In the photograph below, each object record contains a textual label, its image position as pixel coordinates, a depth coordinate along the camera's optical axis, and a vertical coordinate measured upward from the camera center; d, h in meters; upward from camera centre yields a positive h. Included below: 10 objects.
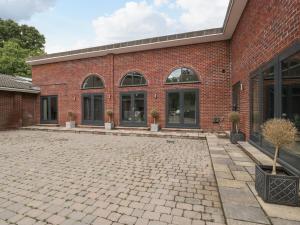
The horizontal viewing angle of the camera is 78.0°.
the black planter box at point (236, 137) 6.14 -0.80
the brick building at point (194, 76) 3.50 +1.47
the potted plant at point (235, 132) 6.17 -0.67
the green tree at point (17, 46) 20.73 +9.11
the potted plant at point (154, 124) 9.20 -0.54
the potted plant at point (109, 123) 10.24 -0.54
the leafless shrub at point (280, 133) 2.33 -0.25
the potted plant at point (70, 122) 11.24 -0.53
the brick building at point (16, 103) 11.22 +0.70
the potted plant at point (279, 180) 2.26 -0.83
